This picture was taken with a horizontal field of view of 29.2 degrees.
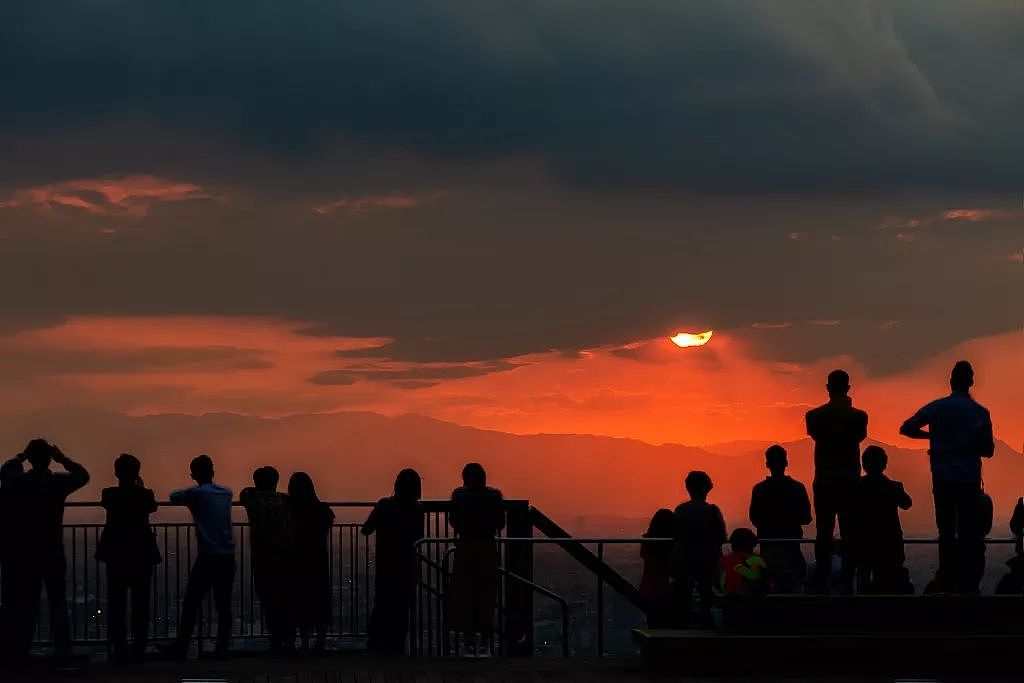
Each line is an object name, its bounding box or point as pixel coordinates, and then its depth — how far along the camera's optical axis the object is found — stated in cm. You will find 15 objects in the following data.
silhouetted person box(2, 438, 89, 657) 1786
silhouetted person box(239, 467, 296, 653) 1905
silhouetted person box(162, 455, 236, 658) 1866
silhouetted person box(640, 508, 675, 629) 2009
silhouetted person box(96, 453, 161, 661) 1828
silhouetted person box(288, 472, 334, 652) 1922
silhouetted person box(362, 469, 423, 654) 1966
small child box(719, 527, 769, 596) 1802
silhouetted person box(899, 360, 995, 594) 1730
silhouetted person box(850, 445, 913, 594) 1855
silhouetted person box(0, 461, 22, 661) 1800
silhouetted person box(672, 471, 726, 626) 1914
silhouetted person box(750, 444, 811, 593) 1950
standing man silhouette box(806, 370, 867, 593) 1759
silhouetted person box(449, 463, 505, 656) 1950
